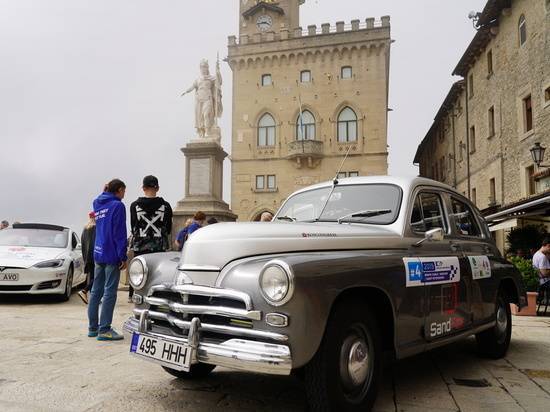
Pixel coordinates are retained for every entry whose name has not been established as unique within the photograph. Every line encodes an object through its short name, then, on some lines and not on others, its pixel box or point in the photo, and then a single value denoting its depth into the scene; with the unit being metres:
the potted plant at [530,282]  9.08
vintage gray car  2.75
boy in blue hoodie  5.42
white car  8.31
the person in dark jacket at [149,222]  6.50
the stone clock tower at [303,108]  34.69
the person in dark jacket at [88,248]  7.23
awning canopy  12.15
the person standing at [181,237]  9.49
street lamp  14.30
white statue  16.19
